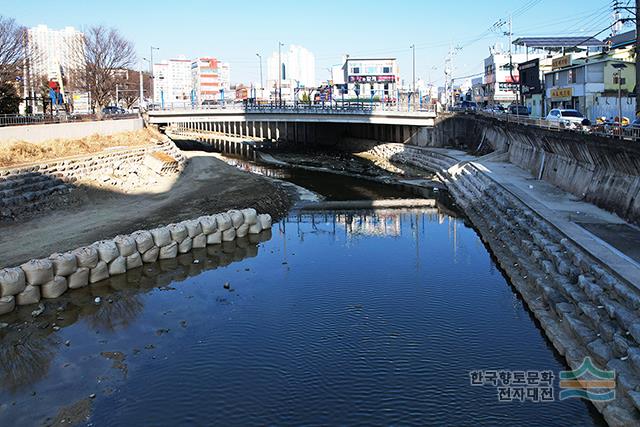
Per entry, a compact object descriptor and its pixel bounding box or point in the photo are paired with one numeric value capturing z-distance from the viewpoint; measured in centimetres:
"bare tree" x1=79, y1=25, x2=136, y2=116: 8231
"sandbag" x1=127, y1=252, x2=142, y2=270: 2630
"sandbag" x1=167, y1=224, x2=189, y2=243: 2858
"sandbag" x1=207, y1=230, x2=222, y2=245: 3084
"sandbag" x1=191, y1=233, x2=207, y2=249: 2995
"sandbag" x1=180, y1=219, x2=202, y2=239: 2959
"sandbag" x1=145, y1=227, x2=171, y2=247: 2766
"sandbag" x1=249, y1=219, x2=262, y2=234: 3388
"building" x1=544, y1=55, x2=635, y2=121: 5466
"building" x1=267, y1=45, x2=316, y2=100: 16754
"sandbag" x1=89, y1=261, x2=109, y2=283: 2462
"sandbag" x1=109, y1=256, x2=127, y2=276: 2550
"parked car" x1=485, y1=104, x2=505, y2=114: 7296
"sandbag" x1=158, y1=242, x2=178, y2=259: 2806
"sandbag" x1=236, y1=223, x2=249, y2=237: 3288
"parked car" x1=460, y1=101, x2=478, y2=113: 7203
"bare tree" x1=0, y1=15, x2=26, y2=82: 5969
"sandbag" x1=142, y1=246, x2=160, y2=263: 2730
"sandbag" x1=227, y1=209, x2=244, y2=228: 3250
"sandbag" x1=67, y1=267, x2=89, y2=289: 2378
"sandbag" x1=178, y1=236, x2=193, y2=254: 2909
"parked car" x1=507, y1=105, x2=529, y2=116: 6220
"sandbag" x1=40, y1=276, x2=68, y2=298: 2278
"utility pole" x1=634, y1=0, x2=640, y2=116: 3322
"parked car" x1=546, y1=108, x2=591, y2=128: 4141
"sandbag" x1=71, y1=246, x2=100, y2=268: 2412
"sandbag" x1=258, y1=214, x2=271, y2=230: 3475
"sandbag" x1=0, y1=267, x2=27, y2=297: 2144
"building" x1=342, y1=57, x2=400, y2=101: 14762
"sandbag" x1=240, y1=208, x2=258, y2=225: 3362
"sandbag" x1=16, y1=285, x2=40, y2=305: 2198
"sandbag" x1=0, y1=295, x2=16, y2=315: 2128
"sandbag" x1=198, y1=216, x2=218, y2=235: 3050
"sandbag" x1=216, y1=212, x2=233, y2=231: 3150
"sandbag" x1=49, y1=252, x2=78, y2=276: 2317
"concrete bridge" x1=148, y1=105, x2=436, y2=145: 7081
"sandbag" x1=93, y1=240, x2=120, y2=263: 2503
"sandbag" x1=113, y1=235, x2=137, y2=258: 2592
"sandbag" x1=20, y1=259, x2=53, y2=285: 2219
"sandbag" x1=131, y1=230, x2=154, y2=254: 2687
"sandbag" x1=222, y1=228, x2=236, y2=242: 3180
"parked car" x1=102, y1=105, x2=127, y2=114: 9003
